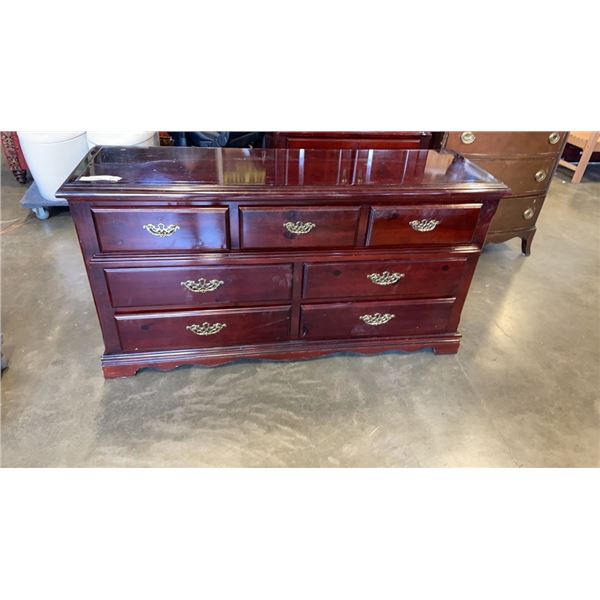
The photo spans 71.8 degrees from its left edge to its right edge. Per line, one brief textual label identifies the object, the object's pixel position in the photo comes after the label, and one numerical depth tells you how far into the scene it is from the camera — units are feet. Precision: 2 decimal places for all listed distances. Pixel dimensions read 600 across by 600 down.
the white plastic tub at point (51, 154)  8.42
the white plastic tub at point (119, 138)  8.22
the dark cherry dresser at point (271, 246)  4.59
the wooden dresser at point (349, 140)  6.77
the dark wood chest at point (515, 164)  7.30
